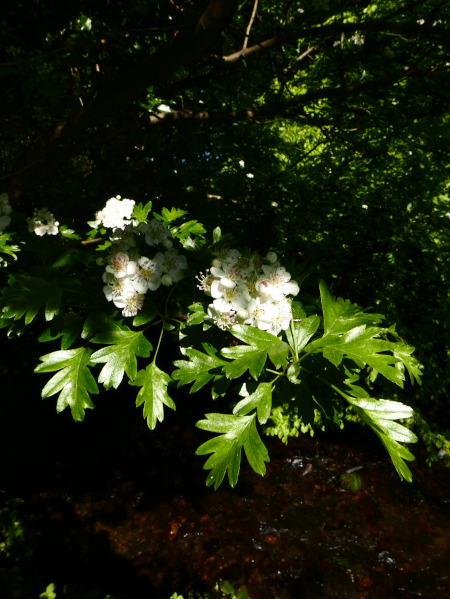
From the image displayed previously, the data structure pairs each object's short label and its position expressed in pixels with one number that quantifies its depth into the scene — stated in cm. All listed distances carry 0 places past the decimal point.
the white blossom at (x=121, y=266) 21
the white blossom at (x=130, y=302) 21
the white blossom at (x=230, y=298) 20
